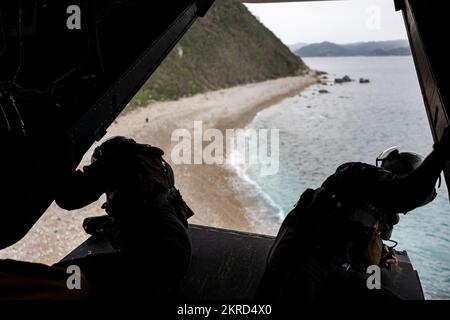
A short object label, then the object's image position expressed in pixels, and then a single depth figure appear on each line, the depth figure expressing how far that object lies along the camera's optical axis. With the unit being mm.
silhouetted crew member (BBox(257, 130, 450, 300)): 2439
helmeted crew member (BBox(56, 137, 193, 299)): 2494
